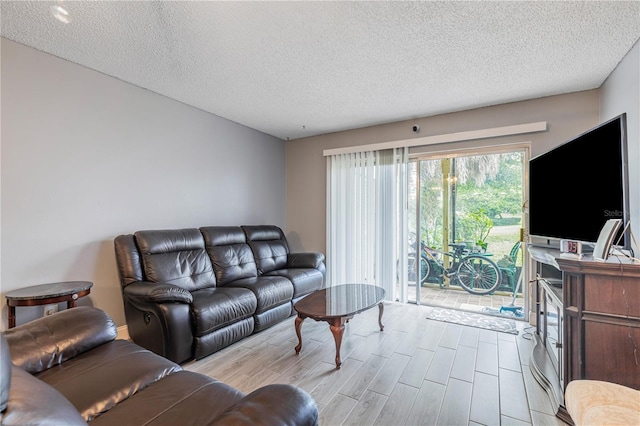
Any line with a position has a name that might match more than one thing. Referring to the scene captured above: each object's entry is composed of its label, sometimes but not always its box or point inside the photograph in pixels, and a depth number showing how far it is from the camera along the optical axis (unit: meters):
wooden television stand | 1.50
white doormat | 3.06
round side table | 1.94
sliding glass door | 3.60
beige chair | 1.01
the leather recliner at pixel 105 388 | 0.77
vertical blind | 3.93
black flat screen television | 1.67
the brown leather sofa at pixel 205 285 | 2.22
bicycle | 3.97
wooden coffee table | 2.28
